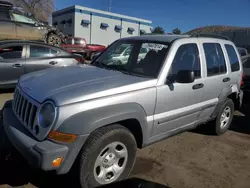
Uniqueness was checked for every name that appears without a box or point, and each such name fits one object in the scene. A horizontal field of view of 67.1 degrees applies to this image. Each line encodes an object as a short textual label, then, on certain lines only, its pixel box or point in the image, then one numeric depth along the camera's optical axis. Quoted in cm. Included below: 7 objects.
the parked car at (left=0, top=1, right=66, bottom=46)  791
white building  2624
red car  1508
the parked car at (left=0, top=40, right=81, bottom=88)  511
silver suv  189
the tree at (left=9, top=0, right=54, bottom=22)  2693
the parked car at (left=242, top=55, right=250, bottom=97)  538
